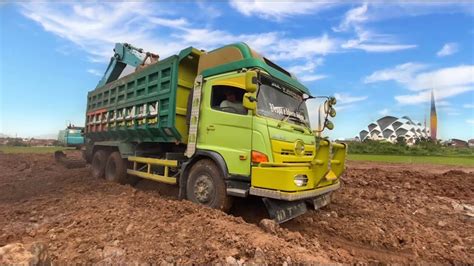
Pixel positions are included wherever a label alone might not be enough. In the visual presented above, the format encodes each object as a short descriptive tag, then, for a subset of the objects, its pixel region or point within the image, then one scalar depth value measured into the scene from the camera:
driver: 5.80
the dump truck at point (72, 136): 25.64
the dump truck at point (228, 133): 5.35
